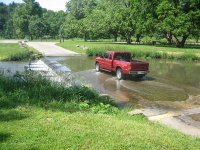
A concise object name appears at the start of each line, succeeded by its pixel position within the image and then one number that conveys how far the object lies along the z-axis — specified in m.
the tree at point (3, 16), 91.49
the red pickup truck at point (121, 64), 13.25
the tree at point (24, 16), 69.98
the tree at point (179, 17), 33.11
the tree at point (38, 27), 63.39
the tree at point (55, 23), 70.68
